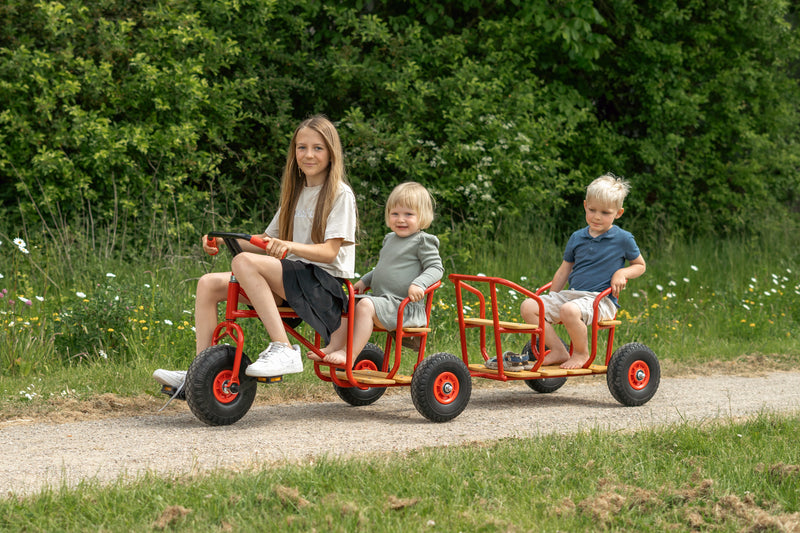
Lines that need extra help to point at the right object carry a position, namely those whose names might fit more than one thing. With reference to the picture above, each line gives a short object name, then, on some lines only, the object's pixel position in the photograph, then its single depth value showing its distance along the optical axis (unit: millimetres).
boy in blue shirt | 11648
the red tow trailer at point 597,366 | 11117
